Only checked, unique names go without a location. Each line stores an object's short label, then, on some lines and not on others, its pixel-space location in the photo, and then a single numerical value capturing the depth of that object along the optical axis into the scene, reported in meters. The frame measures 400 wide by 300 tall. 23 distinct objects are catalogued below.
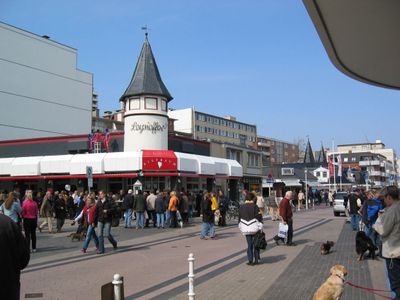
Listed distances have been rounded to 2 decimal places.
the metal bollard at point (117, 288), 5.07
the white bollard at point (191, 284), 6.82
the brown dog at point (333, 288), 6.48
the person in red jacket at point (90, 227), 13.98
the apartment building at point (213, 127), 107.81
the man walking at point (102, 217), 13.91
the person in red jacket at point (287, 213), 14.88
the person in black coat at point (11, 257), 4.23
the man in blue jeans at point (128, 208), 22.84
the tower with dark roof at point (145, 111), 32.56
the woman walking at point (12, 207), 13.15
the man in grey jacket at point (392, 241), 6.46
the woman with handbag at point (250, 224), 11.50
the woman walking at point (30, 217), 14.72
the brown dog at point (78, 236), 17.31
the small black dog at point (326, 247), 12.85
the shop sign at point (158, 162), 30.44
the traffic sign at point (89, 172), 22.72
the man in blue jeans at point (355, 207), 18.64
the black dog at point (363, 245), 11.84
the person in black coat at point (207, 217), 17.62
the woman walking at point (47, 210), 20.58
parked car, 31.33
